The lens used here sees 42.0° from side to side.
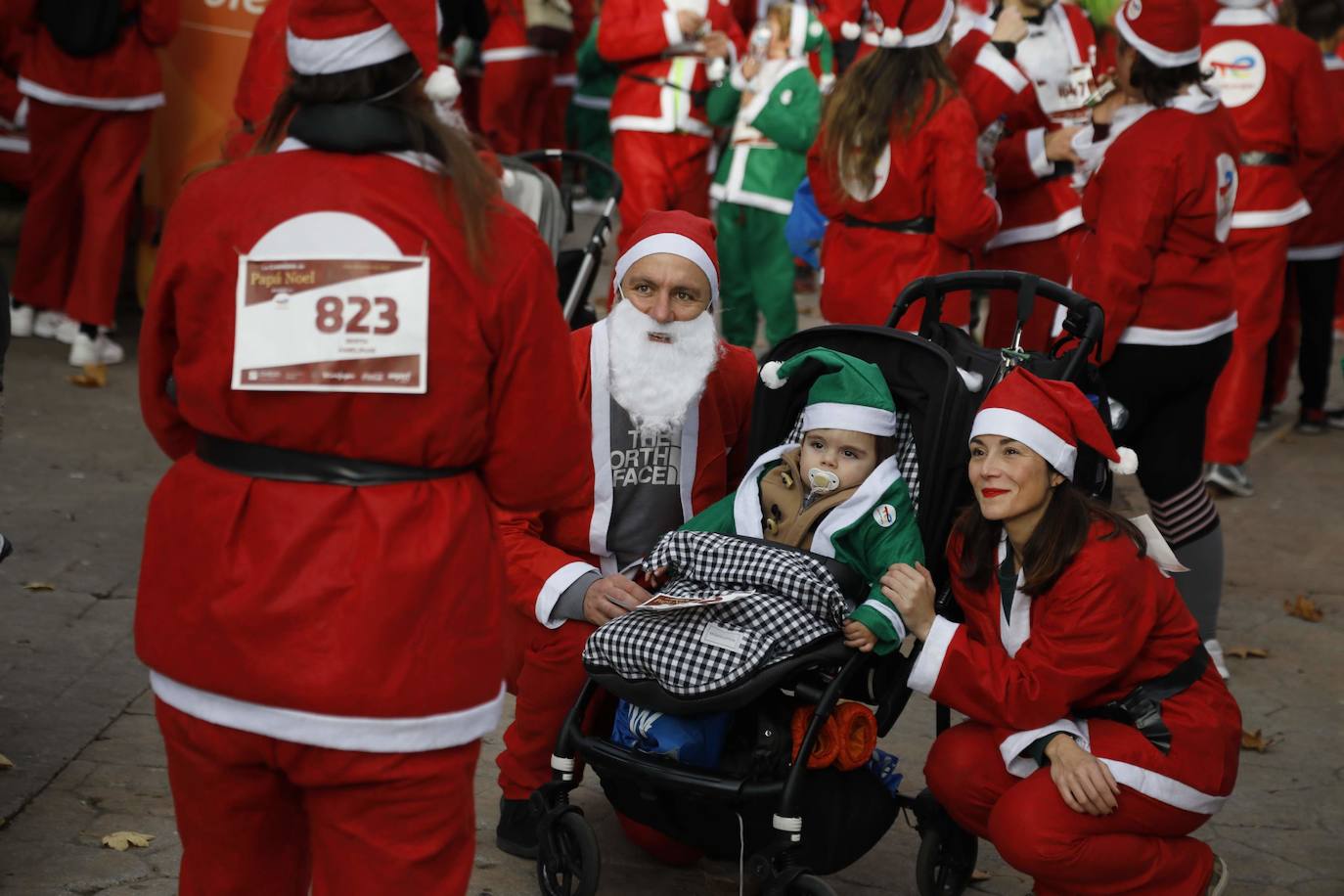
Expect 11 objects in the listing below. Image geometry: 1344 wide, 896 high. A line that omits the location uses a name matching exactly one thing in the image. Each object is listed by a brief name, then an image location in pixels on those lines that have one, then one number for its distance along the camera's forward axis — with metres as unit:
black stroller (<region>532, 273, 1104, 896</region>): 3.66
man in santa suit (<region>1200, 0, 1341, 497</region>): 7.53
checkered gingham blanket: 3.62
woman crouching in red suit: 3.71
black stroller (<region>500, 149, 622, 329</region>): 6.11
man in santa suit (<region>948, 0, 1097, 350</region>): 6.71
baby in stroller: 3.96
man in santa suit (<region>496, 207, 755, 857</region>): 4.18
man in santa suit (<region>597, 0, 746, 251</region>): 8.52
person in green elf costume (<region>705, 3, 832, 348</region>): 8.12
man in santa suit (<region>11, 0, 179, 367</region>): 8.03
